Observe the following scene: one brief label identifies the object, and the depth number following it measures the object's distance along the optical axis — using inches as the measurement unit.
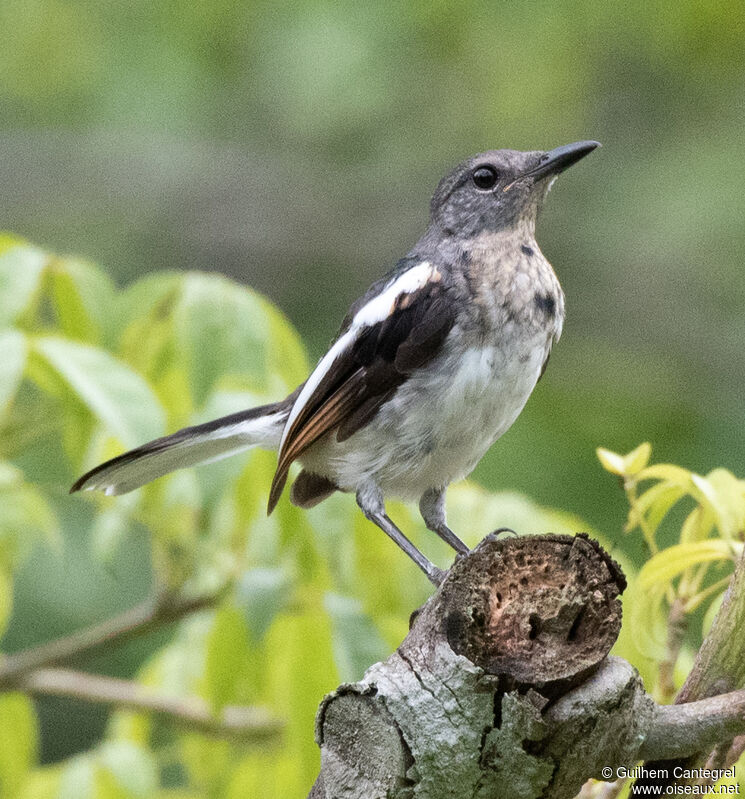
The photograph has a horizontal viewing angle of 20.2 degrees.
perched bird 208.1
